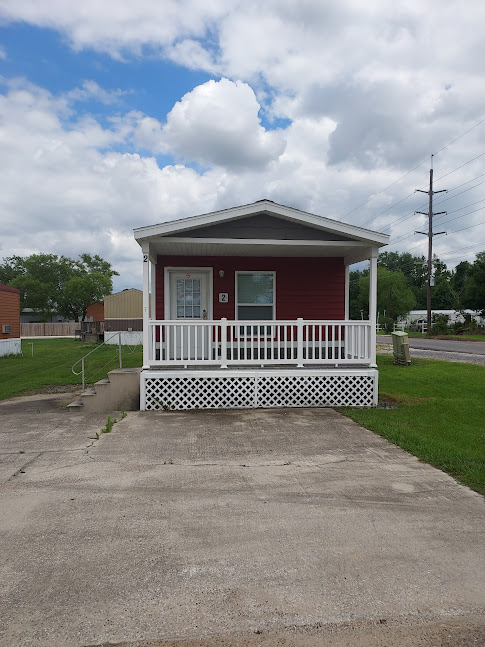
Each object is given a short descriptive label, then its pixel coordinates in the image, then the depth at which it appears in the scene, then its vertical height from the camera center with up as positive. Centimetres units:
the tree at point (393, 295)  5839 +376
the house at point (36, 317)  5694 +110
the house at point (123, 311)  2978 +88
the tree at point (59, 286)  5291 +460
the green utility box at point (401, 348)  1585 -89
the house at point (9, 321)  2069 +16
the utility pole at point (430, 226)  3300 +719
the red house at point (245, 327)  867 -6
